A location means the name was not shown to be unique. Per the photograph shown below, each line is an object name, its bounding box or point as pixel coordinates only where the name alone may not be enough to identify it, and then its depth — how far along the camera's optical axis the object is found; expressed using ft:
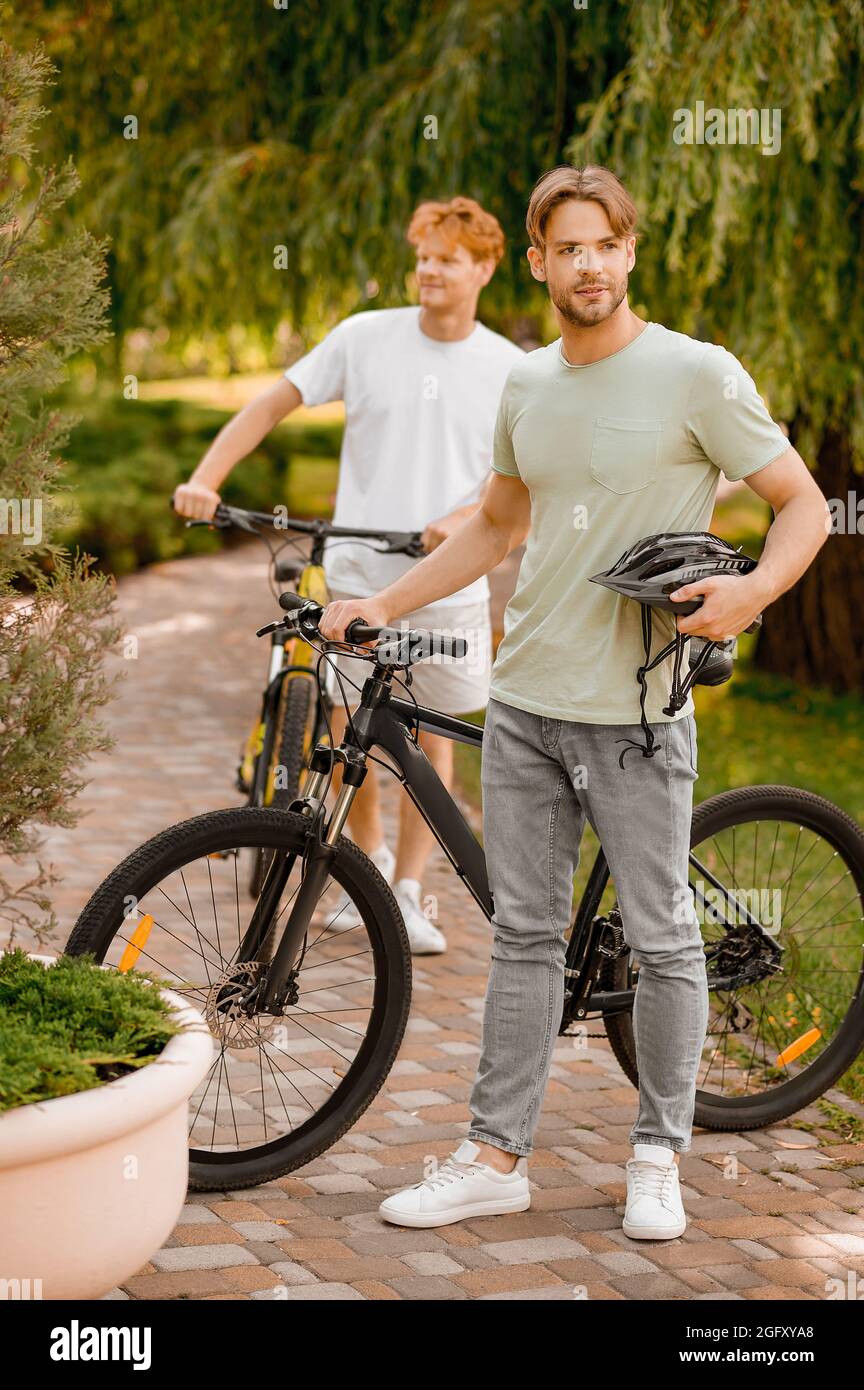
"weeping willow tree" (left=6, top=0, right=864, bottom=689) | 22.97
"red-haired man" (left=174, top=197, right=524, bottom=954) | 16.42
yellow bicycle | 15.67
